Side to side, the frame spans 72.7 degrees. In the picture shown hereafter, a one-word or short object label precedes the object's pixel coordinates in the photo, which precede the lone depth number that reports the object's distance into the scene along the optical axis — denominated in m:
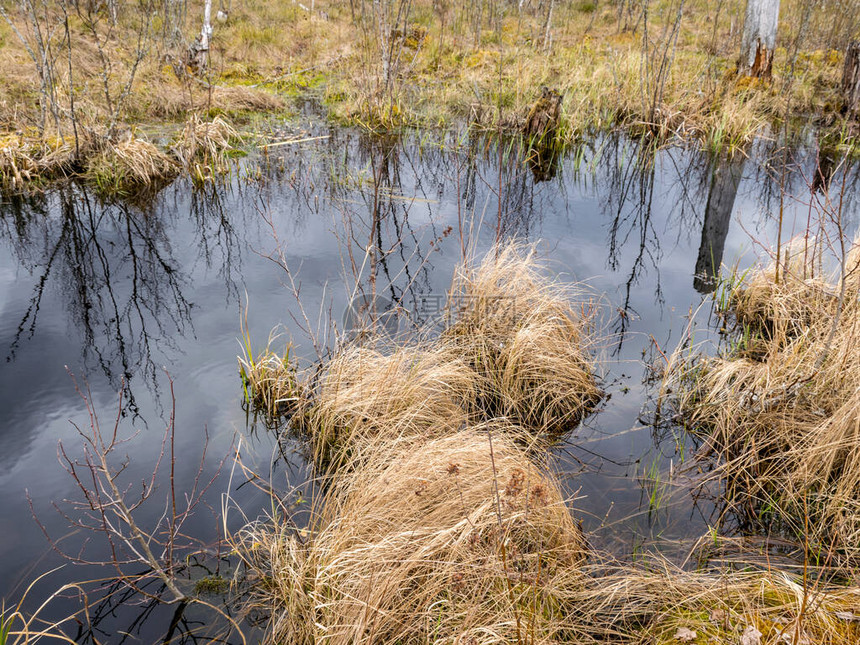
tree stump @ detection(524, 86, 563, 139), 8.41
